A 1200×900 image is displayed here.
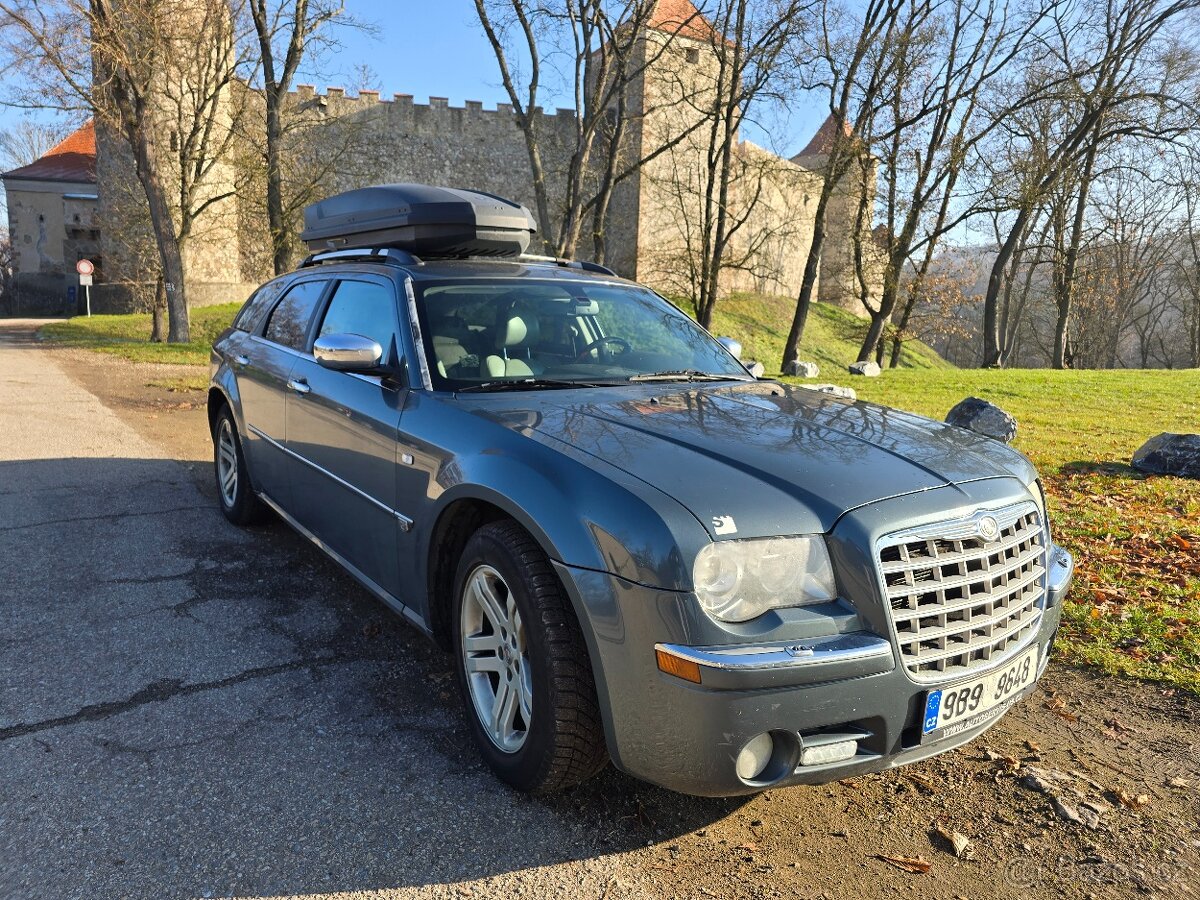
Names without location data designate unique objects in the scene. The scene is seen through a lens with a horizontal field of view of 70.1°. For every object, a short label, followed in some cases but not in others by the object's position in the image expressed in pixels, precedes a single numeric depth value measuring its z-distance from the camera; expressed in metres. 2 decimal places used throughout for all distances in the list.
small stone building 50.53
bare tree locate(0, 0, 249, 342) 17.94
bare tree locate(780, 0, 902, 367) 22.08
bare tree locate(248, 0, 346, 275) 20.95
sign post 32.22
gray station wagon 2.24
